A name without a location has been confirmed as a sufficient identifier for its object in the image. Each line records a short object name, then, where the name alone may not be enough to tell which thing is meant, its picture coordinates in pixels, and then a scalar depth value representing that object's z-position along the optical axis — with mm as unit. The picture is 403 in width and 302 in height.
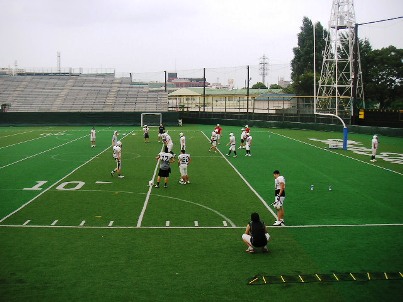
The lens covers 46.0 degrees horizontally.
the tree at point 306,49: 88250
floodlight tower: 42312
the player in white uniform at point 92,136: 33453
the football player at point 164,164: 18719
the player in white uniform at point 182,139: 26844
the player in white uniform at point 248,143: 29073
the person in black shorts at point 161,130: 34719
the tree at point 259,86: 142688
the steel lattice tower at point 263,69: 148625
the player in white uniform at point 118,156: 20859
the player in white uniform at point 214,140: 31183
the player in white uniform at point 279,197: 13453
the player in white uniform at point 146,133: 37331
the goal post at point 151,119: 58562
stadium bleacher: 65812
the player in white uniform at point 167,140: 25273
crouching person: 11133
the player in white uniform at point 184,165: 19562
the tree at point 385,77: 60344
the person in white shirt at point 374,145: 26250
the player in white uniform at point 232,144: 29041
